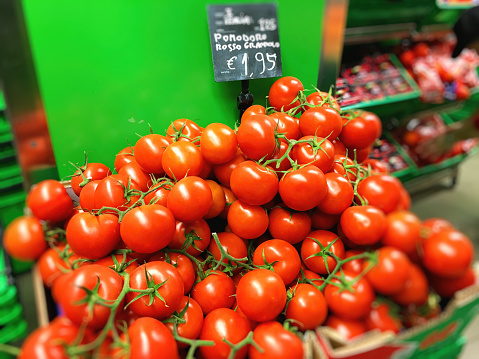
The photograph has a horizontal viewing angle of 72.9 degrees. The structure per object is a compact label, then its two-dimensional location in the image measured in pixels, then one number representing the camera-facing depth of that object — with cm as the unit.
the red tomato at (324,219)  99
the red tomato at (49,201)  83
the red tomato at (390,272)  63
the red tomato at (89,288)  66
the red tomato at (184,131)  110
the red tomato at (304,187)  86
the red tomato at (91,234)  82
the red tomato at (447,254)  63
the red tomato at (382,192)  77
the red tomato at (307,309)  79
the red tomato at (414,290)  64
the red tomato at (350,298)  68
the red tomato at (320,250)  87
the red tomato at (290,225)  96
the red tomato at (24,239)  74
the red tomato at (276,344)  71
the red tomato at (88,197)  95
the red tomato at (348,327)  71
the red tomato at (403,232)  65
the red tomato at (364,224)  72
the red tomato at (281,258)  89
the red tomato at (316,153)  96
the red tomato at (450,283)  67
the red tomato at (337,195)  89
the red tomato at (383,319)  66
